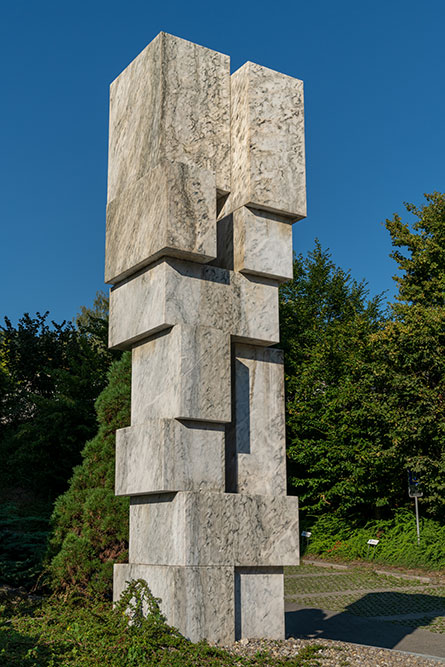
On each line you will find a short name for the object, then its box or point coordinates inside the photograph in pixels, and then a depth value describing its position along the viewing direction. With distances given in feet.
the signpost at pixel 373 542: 56.75
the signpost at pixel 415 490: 55.11
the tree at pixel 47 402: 59.21
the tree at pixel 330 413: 62.85
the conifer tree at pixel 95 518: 25.07
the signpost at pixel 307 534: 62.52
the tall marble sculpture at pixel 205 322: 15.60
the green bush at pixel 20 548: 28.37
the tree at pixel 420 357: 54.19
